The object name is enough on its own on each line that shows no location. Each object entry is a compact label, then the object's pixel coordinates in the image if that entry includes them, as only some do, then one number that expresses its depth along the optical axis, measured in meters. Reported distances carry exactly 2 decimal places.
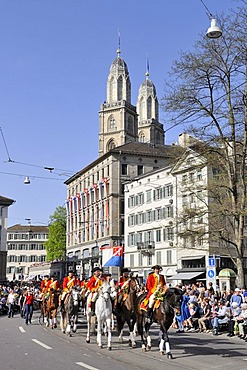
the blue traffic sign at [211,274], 28.02
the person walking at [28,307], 28.67
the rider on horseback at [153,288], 15.49
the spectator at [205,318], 24.98
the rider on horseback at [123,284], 18.10
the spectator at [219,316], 23.78
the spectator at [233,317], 22.98
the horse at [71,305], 20.66
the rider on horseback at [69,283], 21.98
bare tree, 29.56
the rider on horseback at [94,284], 18.86
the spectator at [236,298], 23.89
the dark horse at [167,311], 15.04
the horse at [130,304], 17.77
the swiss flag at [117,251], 41.82
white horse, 17.19
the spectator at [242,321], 21.70
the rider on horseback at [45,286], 26.74
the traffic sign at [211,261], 27.83
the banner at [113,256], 41.41
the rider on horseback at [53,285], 25.48
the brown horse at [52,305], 24.77
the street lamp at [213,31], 19.16
